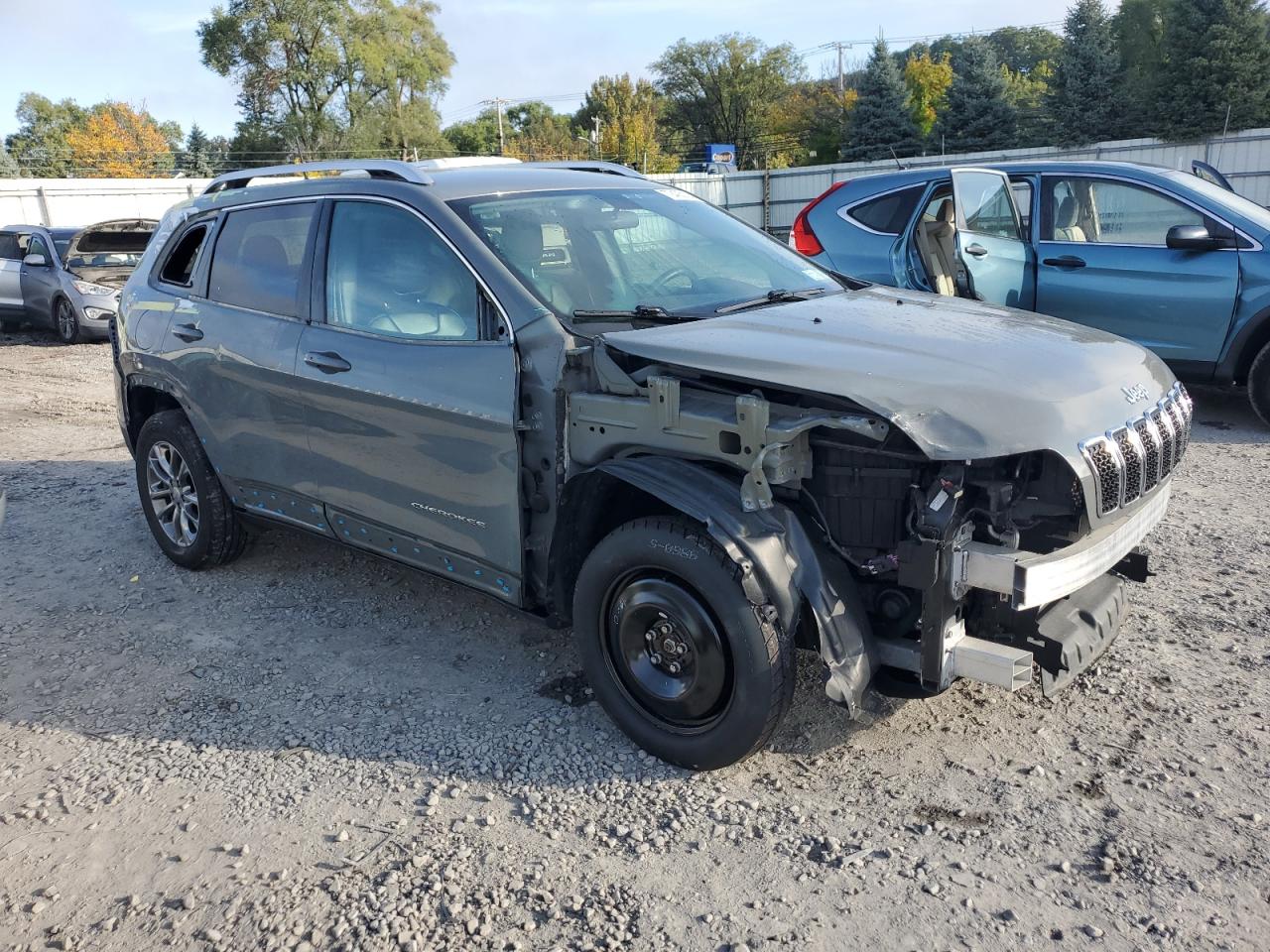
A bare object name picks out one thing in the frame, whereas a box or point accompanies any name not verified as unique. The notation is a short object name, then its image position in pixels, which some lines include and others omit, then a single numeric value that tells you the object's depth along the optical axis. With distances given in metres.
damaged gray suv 3.04
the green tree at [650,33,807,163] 68.69
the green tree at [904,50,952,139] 55.91
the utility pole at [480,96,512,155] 68.38
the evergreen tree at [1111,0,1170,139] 36.50
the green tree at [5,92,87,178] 71.50
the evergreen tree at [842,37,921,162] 45.00
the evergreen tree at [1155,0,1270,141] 33.38
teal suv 7.17
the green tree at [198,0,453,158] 53.75
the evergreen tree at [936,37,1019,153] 42.38
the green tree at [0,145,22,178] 54.36
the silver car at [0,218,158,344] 14.19
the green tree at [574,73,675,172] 63.06
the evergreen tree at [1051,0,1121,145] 38.03
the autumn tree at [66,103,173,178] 62.28
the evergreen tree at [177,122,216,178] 62.08
